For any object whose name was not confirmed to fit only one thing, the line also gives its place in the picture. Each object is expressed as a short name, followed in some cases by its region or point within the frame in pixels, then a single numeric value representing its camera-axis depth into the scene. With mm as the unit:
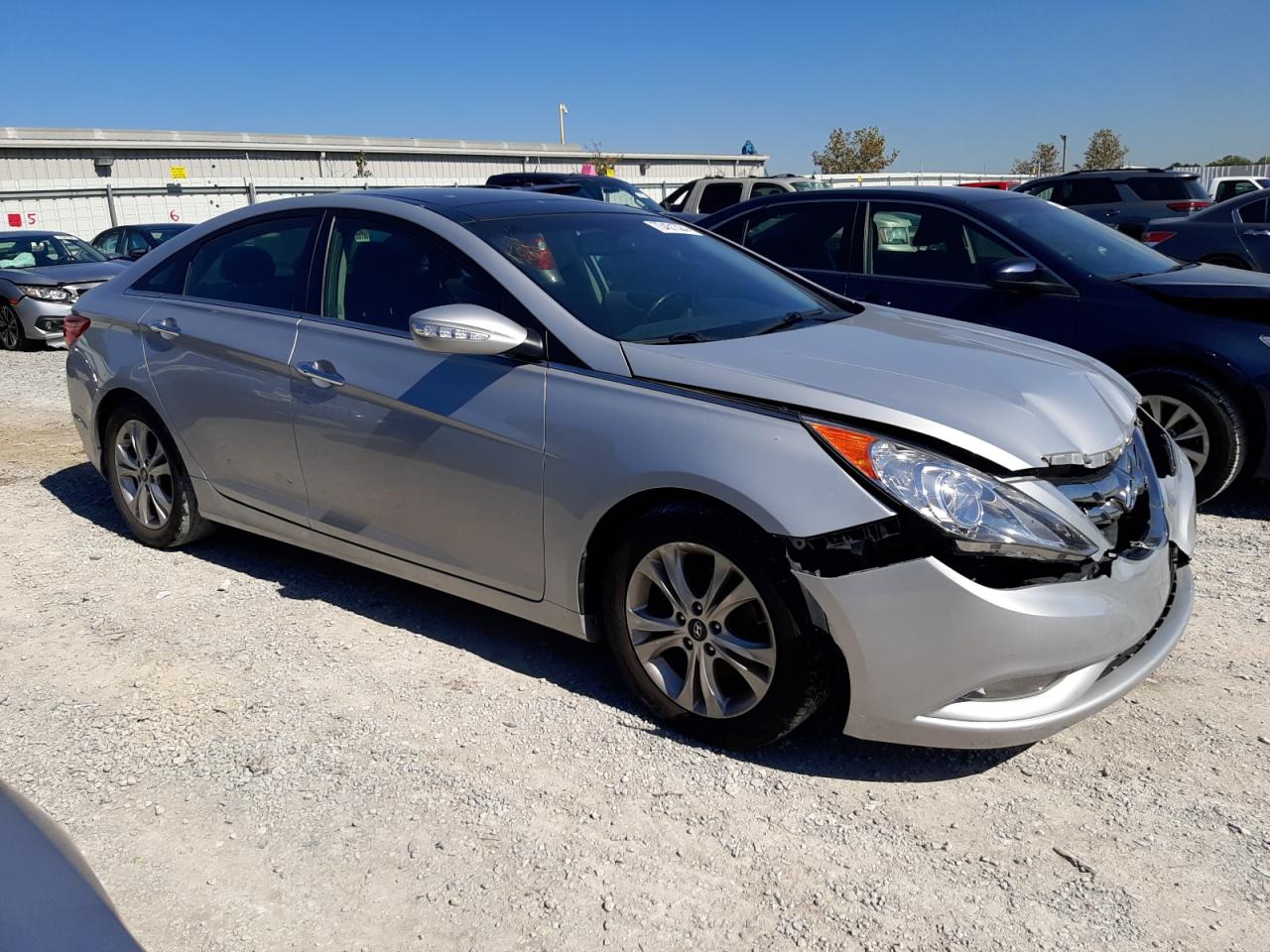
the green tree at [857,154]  63531
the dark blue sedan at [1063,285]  5352
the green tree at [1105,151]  67125
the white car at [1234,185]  22500
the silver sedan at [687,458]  2867
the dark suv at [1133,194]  17688
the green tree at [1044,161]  68688
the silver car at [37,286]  12692
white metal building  25891
